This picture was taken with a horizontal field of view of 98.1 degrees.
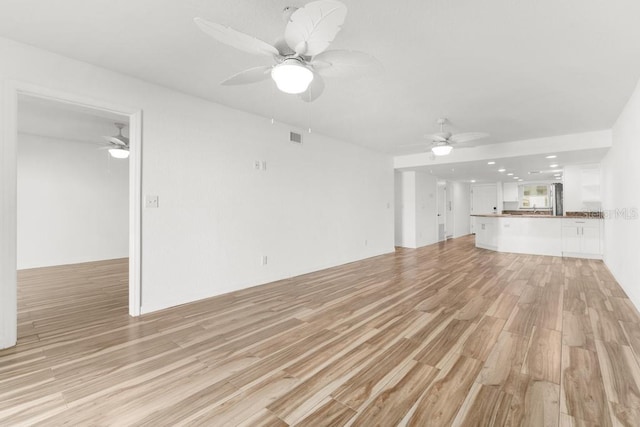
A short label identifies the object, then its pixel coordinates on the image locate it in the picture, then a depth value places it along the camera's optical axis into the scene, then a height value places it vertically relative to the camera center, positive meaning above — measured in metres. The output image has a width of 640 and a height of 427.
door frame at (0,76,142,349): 2.37 +0.15
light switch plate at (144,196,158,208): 3.19 +0.14
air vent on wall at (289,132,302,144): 4.83 +1.36
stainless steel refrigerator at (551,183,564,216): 8.62 +0.46
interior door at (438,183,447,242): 9.93 +0.13
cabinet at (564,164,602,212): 6.98 +0.69
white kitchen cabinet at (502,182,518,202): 11.78 +0.97
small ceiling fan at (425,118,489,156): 4.13 +1.15
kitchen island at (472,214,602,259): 6.42 -0.50
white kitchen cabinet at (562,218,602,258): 6.36 -0.53
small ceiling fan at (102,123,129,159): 5.01 +1.27
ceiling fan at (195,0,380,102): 1.49 +1.07
